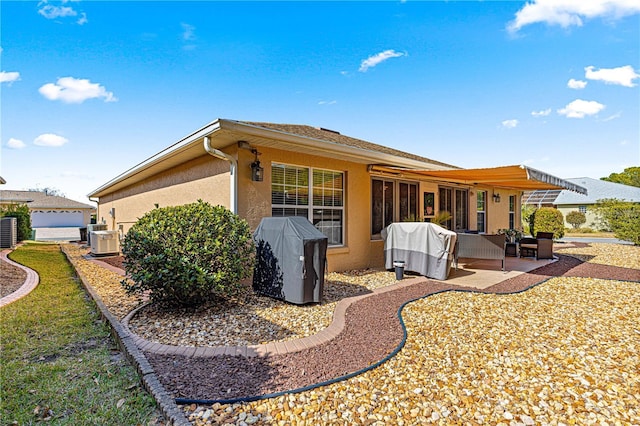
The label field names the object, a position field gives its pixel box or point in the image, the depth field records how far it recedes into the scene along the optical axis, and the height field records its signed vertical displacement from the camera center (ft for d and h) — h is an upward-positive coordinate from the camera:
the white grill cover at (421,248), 27.55 -3.02
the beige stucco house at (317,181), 24.71 +3.09
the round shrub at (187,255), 17.92 -2.36
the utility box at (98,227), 57.59 -2.44
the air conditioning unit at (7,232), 51.65 -2.96
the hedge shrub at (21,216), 64.90 -0.59
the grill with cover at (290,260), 20.07 -2.98
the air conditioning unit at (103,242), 45.73 -4.12
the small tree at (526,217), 78.15 -1.14
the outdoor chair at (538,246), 41.42 -4.29
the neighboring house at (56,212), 111.86 +0.35
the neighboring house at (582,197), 113.29 +5.38
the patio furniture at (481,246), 29.94 -3.12
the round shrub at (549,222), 64.85 -1.84
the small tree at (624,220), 59.41 -1.39
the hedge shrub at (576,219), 109.50 -2.11
